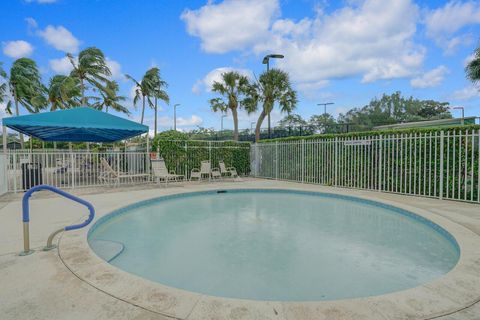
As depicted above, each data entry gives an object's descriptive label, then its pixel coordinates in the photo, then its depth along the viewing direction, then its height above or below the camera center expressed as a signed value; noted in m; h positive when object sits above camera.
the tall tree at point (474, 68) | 11.78 +3.59
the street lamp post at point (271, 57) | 14.02 +4.96
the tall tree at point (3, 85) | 21.02 +5.72
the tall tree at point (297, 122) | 33.51 +3.89
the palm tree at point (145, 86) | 22.80 +5.71
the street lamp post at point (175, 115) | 32.83 +4.76
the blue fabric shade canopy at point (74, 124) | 7.70 +0.94
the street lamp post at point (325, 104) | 27.25 +4.77
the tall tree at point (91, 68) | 16.95 +5.48
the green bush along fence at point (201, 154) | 11.72 -0.01
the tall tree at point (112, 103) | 24.21 +4.84
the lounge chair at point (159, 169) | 10.27 -0.57
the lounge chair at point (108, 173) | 9.73 -0.73
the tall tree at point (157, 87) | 22.92 +5.73
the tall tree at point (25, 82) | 20.69 +5.67
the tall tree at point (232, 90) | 17.39 +4.06
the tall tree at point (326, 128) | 12.86 +1.14
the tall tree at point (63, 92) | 17.36 +4.38
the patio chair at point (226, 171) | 12.33 -0.80
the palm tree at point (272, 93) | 16.67 +3.67
